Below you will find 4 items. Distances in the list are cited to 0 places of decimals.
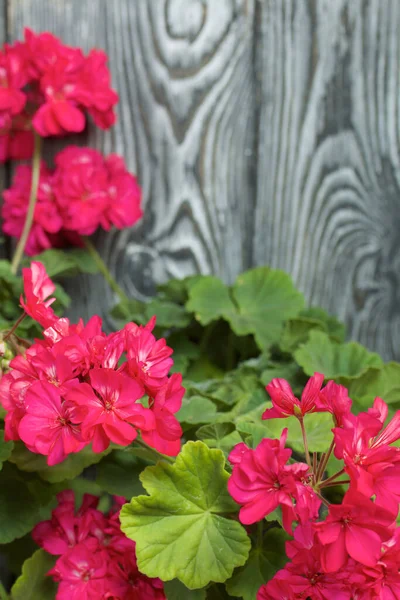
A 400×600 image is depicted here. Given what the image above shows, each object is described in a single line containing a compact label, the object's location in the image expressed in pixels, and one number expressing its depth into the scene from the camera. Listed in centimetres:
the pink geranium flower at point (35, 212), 135
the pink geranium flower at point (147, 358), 101
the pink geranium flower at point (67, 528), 111
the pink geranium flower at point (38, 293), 104
